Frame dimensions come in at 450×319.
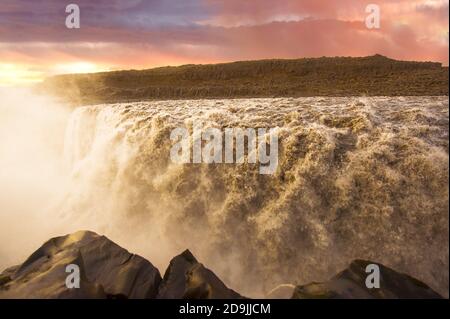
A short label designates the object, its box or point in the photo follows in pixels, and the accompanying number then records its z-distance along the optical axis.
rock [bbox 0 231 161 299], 6.00
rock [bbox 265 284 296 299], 6.10
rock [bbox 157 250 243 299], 5.95
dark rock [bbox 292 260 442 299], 5.50
